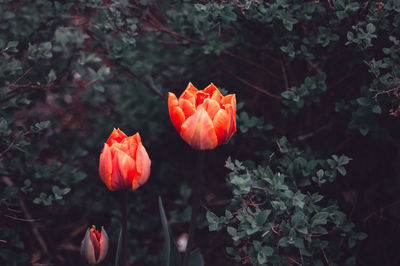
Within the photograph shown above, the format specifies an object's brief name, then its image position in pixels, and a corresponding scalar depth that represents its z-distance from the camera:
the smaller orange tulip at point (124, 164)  0.71
